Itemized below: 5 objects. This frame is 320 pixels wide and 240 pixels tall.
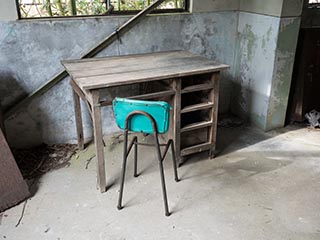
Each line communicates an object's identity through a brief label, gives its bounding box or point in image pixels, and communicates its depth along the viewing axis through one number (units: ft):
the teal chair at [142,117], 7.13
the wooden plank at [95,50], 10.15
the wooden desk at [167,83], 7.98
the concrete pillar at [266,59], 10.83
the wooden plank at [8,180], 8.04
